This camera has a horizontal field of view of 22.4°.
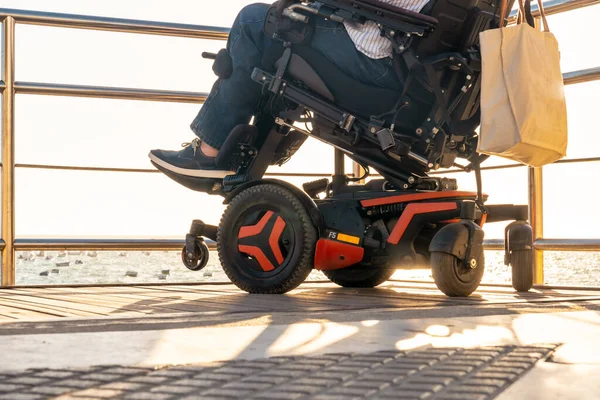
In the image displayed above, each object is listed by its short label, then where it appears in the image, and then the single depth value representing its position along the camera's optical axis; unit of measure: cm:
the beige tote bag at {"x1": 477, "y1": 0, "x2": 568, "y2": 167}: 366
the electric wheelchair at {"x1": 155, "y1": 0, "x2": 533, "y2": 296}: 399
